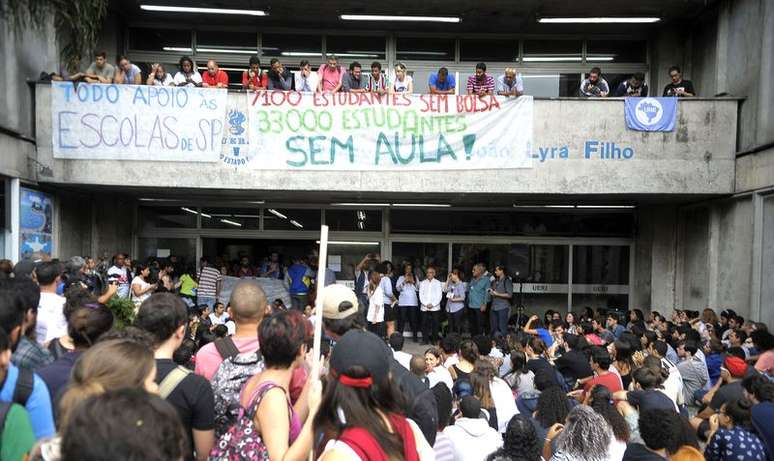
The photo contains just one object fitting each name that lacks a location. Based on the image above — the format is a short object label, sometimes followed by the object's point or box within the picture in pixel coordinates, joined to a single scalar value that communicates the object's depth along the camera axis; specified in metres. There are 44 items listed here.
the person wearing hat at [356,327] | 3.28
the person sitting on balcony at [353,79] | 12.26
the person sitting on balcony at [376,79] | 12.42
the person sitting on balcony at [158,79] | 11.61
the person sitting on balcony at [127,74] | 11.46
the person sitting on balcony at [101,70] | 11.34
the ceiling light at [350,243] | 15.16
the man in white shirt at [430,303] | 13.01
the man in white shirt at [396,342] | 6.52
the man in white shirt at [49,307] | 4.72
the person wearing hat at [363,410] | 2.17
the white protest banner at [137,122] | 11.12
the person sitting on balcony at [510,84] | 12.02
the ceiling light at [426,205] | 14.88
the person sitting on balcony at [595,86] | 12.60
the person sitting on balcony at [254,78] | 11.95
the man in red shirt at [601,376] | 5.42
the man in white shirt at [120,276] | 11.17
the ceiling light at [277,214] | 15.12
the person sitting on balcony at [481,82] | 12.25
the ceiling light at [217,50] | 14.96
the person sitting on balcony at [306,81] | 12.38
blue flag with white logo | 11.76
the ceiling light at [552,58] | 15.13
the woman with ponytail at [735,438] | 4.24
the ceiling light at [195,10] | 13.74
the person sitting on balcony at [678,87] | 12.22
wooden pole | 2.74
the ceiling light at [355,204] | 14.87
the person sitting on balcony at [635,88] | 12.57
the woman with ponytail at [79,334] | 3.13
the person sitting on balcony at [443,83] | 12.47
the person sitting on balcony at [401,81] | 12.62
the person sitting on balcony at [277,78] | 12.12
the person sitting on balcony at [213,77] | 12.06
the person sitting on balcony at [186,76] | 11.83
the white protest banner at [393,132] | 11.62
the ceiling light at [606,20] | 13.92
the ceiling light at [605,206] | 14.84
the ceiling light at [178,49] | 14.92
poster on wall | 10.95
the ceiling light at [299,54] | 15.07
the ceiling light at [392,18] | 14.02
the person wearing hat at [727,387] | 5.44
